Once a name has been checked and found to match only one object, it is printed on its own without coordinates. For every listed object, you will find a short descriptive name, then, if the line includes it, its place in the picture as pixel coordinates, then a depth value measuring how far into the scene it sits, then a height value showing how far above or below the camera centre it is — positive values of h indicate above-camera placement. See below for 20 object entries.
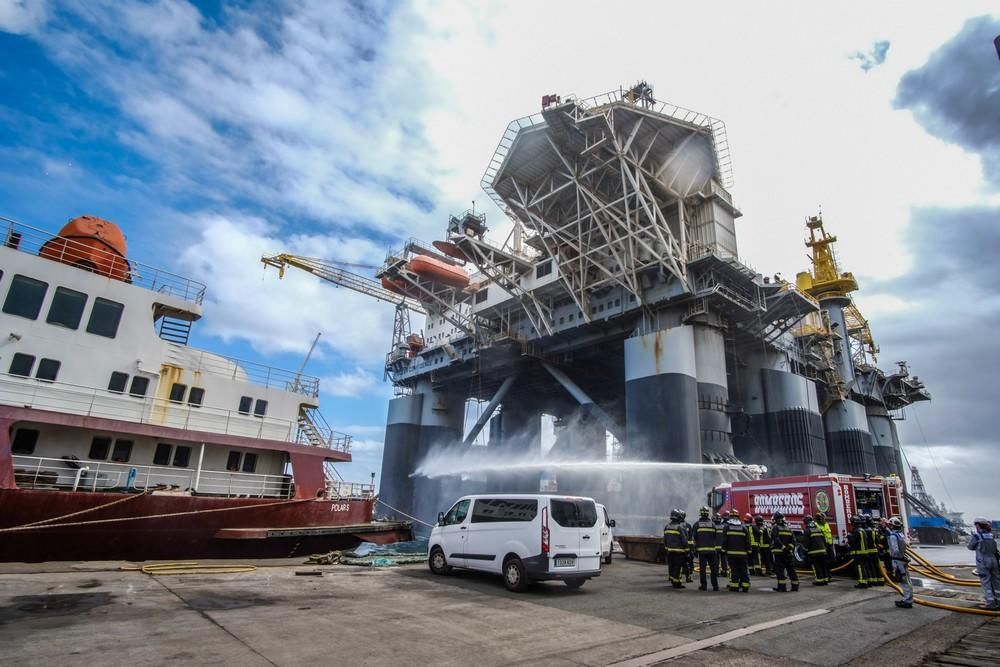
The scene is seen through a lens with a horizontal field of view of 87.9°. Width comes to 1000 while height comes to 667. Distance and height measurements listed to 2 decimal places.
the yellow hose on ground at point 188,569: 10.81 -1.97
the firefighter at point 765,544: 13.90 -1.05
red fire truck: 15.03 +0.26
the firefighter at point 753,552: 13.82 -1.37
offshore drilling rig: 28.70 +11.46
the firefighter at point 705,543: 11.40 -0.90
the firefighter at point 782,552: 11.52 -1.03
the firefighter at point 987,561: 8.78 -0.76
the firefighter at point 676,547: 11.34 -1.03
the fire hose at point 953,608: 8.48 -1.56
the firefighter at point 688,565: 11.79 -1.47
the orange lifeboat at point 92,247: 15.95 +6.69
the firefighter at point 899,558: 9.35 -0.90
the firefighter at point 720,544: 12.37 -1.03
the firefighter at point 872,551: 12.08 -0.94
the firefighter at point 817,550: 12.50 -1.02
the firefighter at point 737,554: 11.20 -1.08
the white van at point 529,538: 9.84 -0.89
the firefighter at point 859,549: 12.02 -0.92
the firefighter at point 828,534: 13.95 -0.72
